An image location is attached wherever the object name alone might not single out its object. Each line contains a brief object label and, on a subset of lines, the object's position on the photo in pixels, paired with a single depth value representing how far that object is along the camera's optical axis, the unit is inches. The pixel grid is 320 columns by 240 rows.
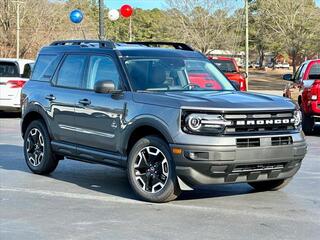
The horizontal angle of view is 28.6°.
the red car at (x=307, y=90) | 570.1
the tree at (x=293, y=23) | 1952.6
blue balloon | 848.9
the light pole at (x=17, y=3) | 1610.5
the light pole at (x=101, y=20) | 748.0
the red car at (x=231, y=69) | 779.4
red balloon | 895.1
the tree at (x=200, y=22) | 1884.8
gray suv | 267.9
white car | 751.7
